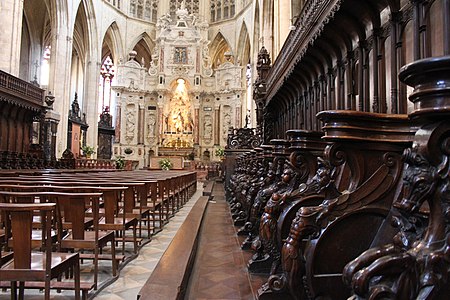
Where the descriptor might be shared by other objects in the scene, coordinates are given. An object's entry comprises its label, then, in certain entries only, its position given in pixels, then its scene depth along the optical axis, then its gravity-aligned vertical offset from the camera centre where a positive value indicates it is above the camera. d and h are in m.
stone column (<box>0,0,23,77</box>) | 14.27 +4.75
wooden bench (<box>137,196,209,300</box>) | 2.25 -0.74
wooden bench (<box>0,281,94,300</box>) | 2.66 -0.86
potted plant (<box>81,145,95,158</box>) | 24.23 +0.77
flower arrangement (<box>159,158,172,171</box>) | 21.58 +0.00
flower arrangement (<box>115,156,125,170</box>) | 22.24 -0.02
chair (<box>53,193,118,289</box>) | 3.03 -0.51
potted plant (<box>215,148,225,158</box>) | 25.46 +0.84
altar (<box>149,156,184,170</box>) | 22.96 +0.13
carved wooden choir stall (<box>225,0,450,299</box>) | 1.05 -0.14
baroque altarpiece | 27.75 +4.70
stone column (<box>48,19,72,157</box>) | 19.72 +4.59
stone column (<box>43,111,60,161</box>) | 17.02 +1.31
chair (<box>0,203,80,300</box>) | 2.19 -0.51
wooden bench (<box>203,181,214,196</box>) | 9.89 -0.74
